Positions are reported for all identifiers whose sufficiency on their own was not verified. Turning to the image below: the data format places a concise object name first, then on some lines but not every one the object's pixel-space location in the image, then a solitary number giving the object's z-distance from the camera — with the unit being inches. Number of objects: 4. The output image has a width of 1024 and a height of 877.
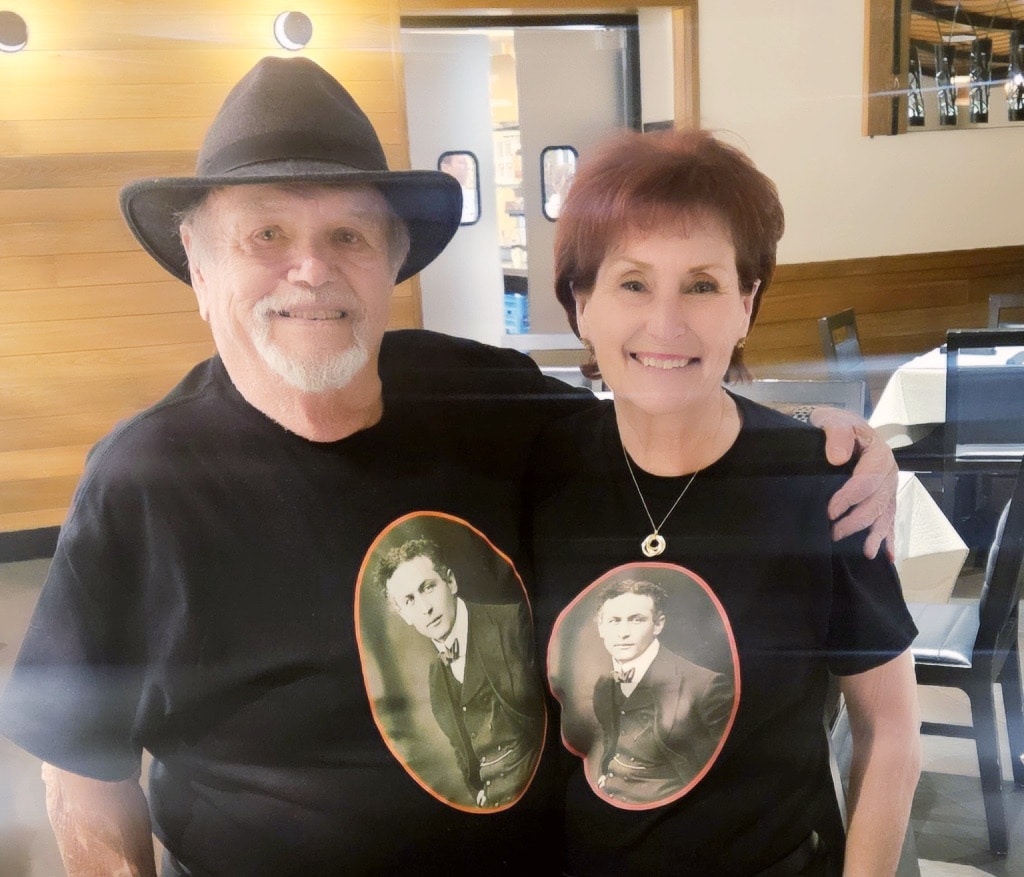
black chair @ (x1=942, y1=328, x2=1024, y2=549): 80.7
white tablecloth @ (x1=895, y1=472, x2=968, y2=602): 67.7
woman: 30.1
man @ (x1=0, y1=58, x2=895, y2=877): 29.7
